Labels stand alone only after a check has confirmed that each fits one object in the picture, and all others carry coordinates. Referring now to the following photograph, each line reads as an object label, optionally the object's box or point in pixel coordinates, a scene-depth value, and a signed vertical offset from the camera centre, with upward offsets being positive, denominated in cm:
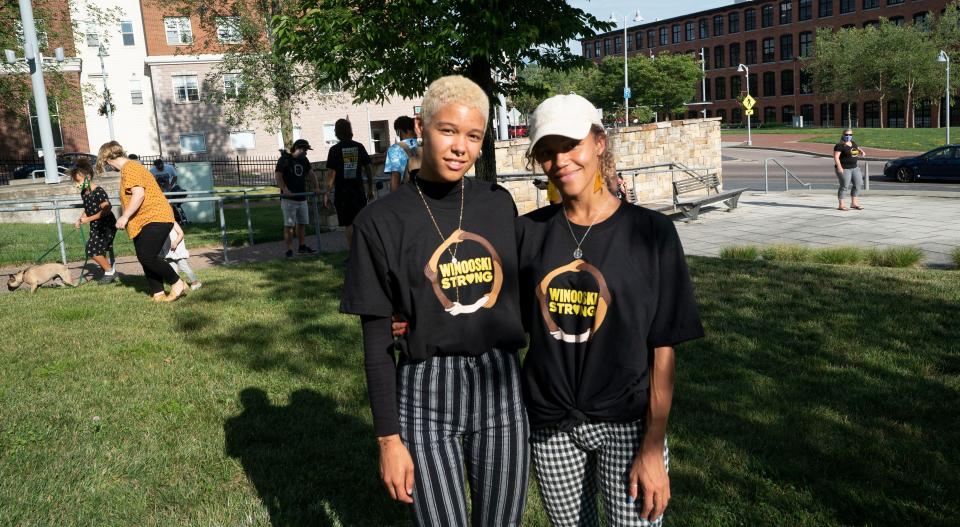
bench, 1584 -127
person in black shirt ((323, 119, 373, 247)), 1043 -10
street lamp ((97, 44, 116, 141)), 3778 +399
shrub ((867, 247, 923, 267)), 1014 -175
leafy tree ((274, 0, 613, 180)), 803 +130
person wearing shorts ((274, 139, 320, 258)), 1222 -33
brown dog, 1005 -120
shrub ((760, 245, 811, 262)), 1088 -172
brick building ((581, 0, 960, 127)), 6800 +935
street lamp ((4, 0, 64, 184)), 1872 +239
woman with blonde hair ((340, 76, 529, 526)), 225 -51
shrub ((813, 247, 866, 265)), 1057 -175
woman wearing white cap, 221 -51
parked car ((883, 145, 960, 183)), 2455 -135
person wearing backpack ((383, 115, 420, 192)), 904 +8
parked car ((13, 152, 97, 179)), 3655 +82
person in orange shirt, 834 -41
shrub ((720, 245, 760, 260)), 1101 -168
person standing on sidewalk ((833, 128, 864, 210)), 1644 -83
